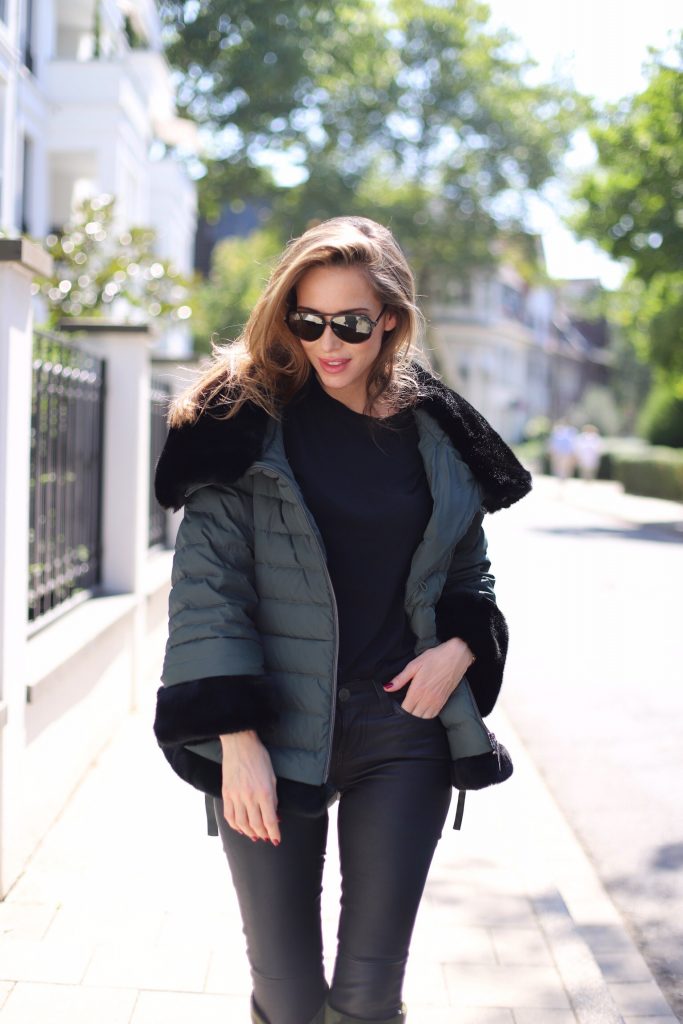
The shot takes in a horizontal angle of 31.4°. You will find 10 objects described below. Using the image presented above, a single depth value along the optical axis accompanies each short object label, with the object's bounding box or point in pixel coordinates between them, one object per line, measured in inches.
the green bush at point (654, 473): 1224.8
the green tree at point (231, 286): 1429.6
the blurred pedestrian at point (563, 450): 1421.0
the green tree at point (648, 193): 892.6
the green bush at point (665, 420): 1670.8
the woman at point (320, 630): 86.8
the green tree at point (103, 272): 387.2
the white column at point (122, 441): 273.6
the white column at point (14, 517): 160.7
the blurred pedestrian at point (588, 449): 1549.0
